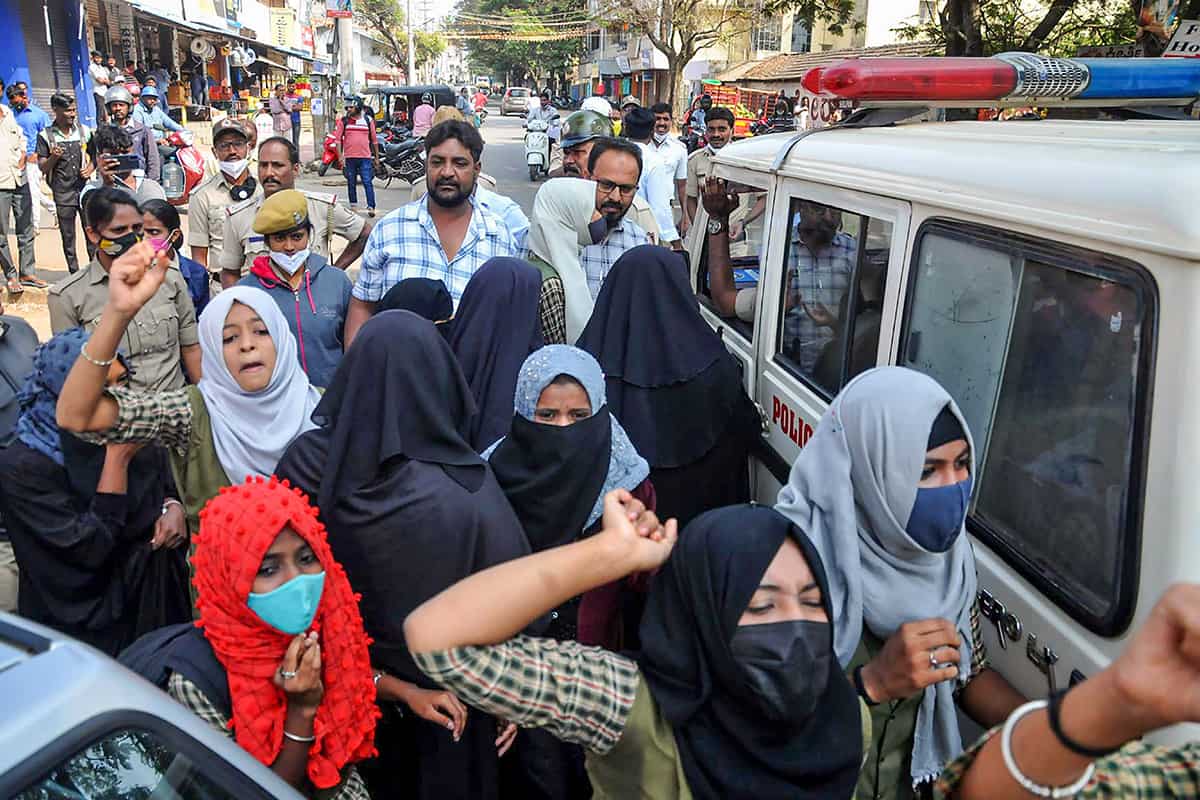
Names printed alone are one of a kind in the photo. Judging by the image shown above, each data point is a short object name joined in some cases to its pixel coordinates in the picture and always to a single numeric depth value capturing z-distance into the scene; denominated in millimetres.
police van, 1586
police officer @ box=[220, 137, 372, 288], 5109
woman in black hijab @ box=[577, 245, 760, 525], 3111
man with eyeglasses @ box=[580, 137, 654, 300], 4324
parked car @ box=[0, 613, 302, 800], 1335
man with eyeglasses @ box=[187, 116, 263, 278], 5555
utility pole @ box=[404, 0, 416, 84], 54078
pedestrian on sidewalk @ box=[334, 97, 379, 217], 14891
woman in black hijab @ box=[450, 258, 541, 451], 3174
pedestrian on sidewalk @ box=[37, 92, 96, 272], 8812
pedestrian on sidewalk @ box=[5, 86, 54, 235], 10070
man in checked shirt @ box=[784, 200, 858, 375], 3066
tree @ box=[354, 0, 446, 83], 70125
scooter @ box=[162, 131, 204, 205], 9039
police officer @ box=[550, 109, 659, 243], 6324
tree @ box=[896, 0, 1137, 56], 7465
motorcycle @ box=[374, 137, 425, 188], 19312
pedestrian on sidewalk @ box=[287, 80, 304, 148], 20533
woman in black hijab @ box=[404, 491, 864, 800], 1496
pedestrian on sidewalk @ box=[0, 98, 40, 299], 8453
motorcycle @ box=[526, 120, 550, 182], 20859
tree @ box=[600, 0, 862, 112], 26109
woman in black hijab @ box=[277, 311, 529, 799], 2273
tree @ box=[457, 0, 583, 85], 68688
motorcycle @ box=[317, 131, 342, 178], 19828
